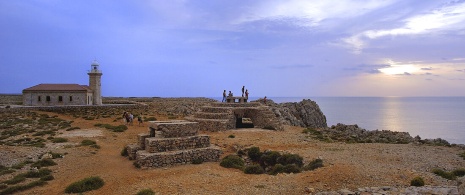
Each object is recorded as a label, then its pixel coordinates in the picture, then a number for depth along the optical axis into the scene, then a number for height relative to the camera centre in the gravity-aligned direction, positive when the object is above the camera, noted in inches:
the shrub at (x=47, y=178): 574.6 -153.4
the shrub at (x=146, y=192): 483.8 -151.5
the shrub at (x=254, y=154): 786.2 -145.7
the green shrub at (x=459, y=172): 590.6 -144.0
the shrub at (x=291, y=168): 618.5 -144.4
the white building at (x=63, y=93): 1905.8 +26.1
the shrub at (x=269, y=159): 743.6 -149.4
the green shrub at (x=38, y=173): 591.9 -150.5
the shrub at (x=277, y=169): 629.0 -149.4
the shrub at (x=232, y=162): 697.0 -150.7
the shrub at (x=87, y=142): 915.4 -137.7
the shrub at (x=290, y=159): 694.5 -142.2
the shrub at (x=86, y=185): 521.0 -154.5
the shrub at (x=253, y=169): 639.1 -151.6
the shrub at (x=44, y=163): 667.6 -147.5
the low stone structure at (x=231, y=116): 1229.1 -77.5
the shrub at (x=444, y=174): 561.5 -143.0
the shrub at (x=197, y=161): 719.1 -149.8
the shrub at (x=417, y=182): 502.4 -138.0
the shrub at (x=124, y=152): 805.1 -145.0
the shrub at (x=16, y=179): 546.9 -151.7
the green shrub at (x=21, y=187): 503.0 -155.1
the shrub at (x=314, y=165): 630.2 -140.1
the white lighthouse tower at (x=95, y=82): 2087.7 +106.1
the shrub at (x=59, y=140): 939.3 -133.3
